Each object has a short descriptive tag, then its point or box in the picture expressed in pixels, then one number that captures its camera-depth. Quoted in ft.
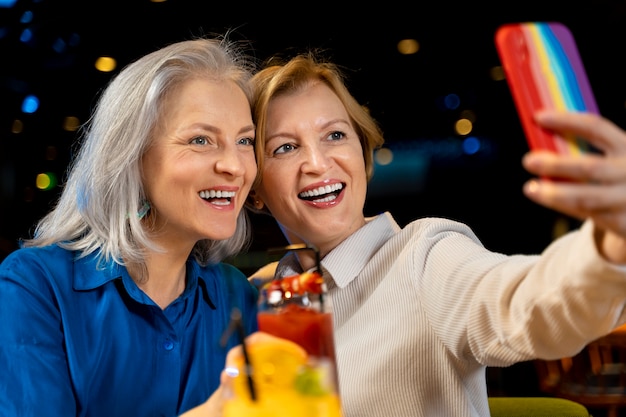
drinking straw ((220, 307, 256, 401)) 2.83
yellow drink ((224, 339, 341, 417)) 2.83
